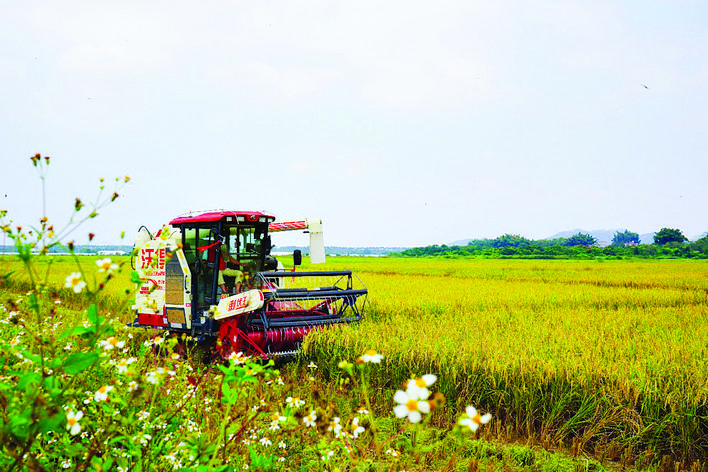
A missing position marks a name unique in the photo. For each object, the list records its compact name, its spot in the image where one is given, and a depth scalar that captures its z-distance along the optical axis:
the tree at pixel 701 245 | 59.25
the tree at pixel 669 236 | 85.56
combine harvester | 7.23
